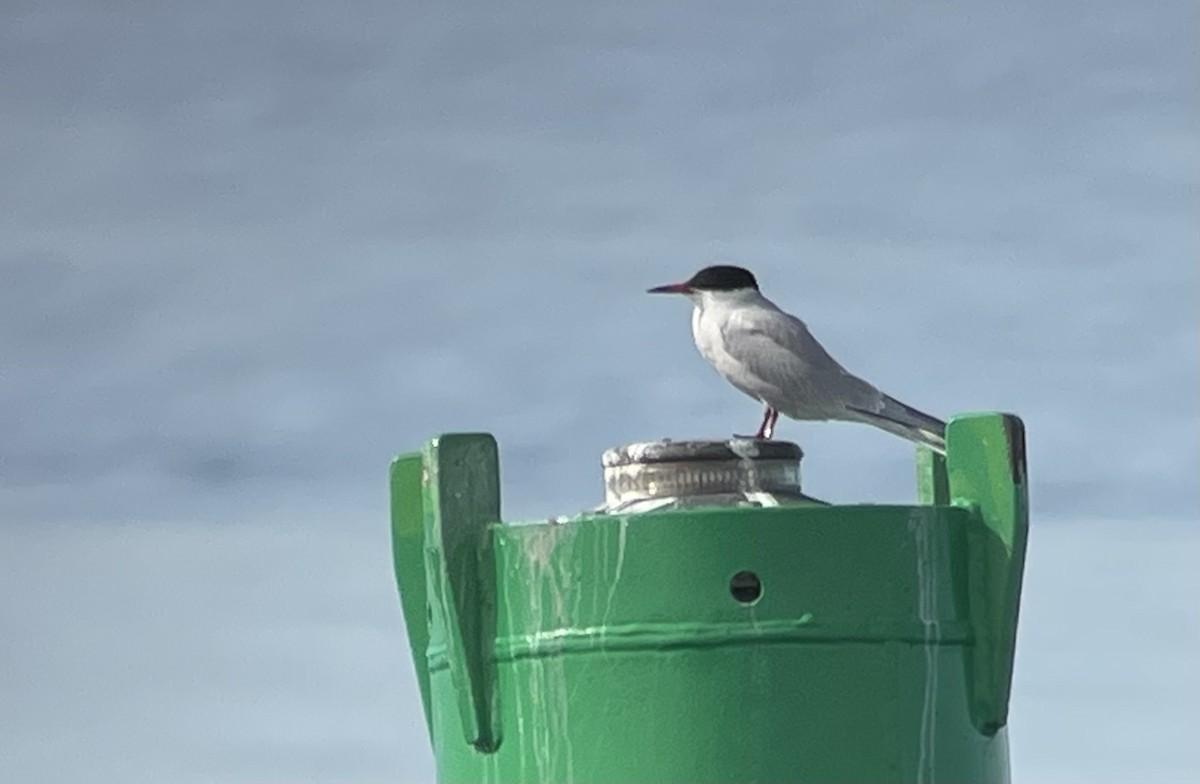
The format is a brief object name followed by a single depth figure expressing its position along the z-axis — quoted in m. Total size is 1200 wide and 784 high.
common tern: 19.55
